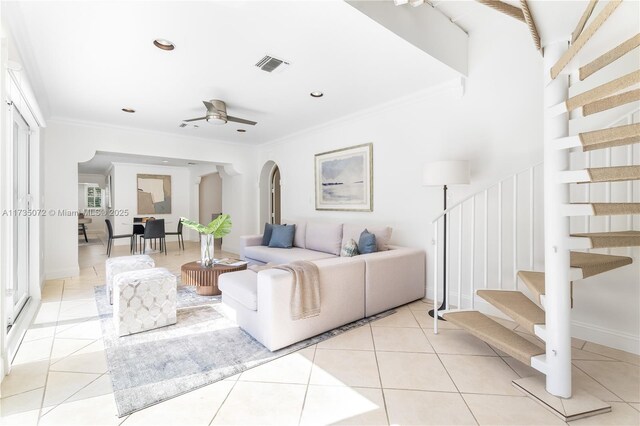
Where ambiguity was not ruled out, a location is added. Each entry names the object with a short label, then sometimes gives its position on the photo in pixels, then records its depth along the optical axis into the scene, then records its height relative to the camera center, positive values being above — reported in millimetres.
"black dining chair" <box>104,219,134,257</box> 6720 -496
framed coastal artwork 4484 +526
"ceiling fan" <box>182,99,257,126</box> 3857 +1288
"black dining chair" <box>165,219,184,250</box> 7547 -599
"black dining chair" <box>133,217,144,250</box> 7139 -438
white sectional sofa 2357 -735
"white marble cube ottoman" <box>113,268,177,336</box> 2615 -797
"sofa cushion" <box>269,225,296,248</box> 4871 -396
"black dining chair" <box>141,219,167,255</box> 6617 -398
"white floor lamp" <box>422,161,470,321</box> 2939 +378
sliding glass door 3225 +3
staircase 1506 +8
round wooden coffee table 3641 -785
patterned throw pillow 3646 -455
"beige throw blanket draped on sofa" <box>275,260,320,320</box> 2416 -635
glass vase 3846 -478
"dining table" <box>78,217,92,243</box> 8797 -297
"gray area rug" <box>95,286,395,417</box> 1855 -1080
